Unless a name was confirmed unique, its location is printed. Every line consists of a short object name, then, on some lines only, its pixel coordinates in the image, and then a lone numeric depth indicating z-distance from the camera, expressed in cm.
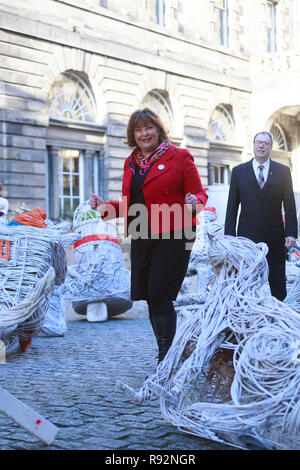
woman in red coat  408
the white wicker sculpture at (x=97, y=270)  824
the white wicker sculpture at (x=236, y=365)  259
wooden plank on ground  281
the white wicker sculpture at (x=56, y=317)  682
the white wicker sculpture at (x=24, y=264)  483
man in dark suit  518
